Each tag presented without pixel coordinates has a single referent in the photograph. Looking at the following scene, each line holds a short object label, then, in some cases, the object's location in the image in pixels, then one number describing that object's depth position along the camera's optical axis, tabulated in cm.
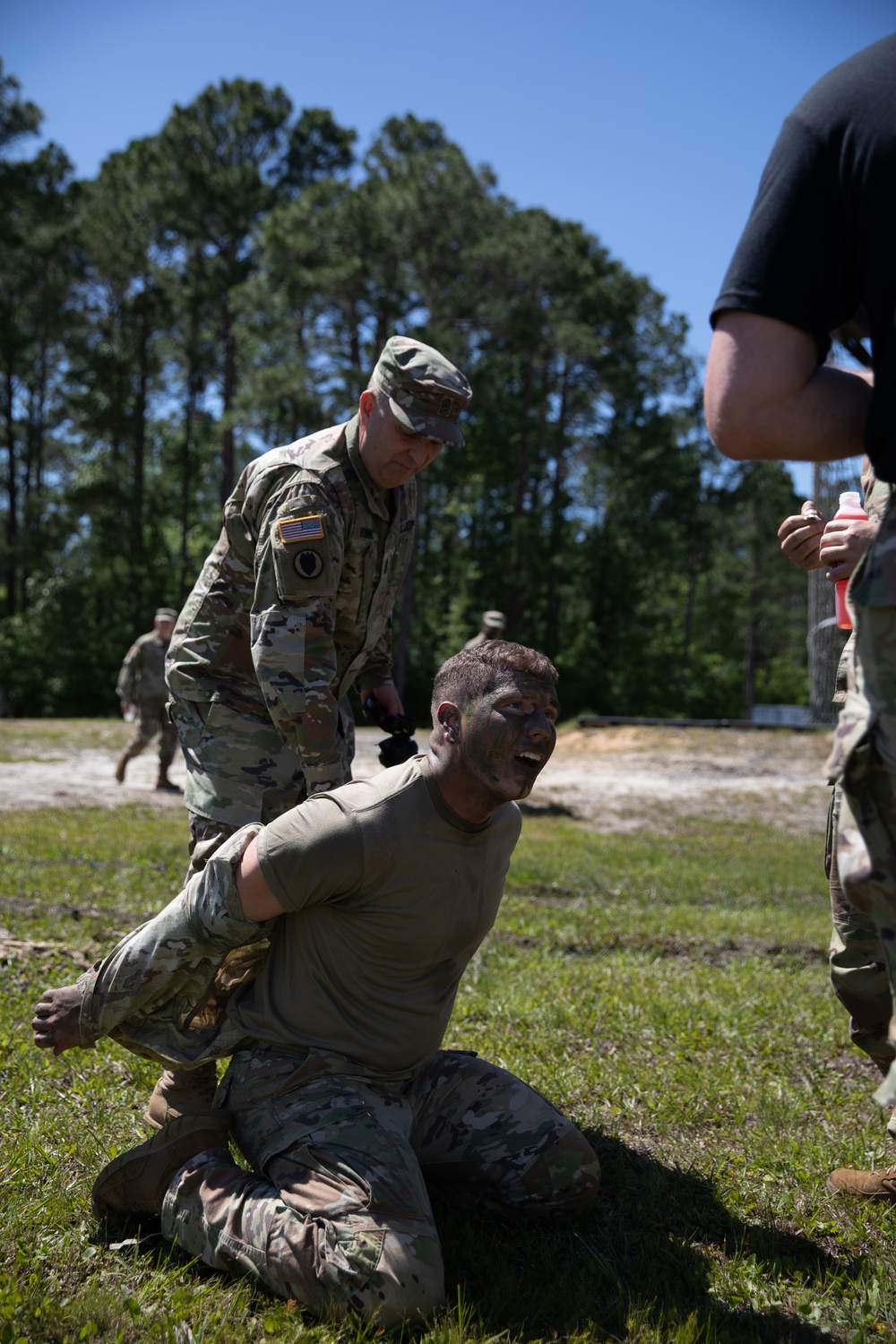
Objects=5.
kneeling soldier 264
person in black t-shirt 175
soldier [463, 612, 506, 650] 1318
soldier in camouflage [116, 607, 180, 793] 1416
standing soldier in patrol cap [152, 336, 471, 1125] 345
